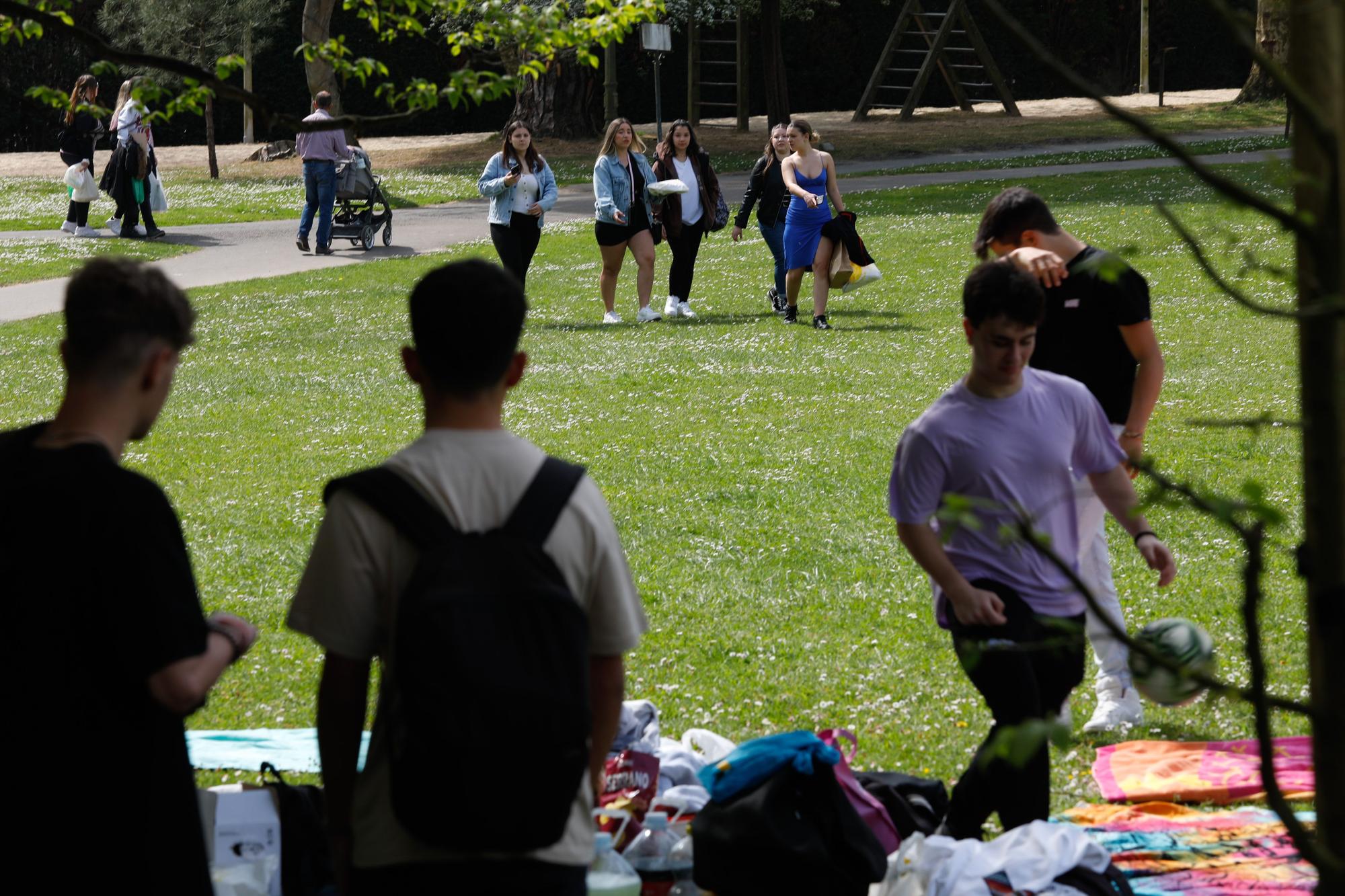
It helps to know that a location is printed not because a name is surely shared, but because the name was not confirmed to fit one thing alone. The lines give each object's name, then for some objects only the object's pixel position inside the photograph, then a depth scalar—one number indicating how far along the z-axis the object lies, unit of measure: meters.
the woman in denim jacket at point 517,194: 29.44
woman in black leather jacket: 30.20
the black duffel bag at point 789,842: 7.85
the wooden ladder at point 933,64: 75.12
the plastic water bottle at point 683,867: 8.34
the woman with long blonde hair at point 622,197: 28.92
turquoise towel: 10.68
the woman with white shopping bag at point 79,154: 45.91
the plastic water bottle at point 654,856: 8.34
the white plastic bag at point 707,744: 9.98
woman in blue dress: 28.05
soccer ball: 8.77
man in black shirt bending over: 10.12
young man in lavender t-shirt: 8.11
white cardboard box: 7.74
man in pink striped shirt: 42.47
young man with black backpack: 4.81
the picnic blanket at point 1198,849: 8.83
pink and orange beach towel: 10.12
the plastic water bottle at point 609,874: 7.72
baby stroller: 43.75
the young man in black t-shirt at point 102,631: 4.86
